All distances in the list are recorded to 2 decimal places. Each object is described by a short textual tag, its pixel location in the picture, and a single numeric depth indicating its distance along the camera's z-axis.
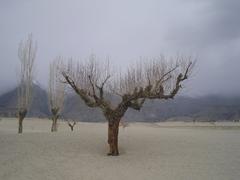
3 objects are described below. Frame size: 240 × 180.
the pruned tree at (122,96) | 11.77
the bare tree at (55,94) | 23.24
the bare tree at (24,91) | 19.78
